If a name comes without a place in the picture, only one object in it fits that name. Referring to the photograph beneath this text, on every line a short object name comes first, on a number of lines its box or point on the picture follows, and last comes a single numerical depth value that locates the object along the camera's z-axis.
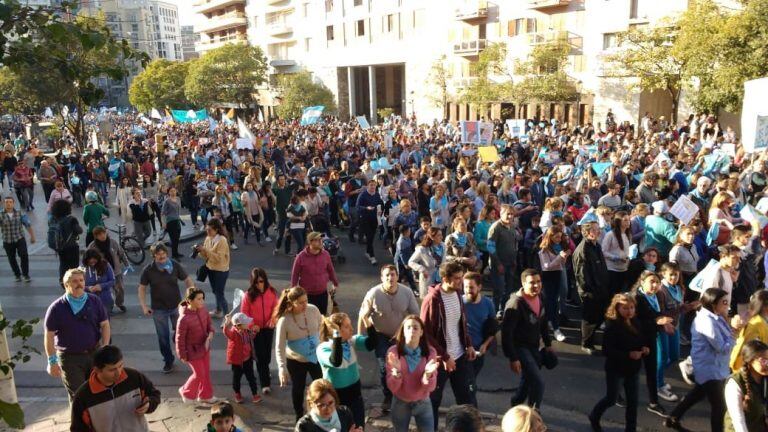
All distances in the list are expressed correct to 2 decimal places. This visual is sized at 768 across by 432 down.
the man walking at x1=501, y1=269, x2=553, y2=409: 5.52
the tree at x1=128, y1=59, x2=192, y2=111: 61.66
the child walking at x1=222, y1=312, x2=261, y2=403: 6.09
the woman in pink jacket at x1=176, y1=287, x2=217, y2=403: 6.11
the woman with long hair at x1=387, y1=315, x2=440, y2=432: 4.80
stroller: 11.88
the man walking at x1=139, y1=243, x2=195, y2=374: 7.13
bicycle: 12.15
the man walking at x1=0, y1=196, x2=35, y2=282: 10.54
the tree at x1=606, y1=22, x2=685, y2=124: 28.27
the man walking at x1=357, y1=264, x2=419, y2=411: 5.81
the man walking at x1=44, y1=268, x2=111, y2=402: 5.70
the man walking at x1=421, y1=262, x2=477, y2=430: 5.40
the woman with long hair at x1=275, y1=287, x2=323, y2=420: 5.62
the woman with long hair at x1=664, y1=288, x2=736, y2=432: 5.14
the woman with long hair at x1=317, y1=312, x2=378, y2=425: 4.97
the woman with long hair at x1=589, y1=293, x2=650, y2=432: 5.32
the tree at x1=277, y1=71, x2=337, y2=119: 51.78
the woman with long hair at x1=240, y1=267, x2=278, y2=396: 6.39
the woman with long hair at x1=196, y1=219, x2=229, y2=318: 8.38
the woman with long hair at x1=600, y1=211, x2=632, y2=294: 7.63
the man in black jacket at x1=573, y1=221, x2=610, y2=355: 7.15
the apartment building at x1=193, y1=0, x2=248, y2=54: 73.62
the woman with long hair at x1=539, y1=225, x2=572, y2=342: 7.64
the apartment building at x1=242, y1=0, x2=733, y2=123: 35.19
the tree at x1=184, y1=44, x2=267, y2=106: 55.81
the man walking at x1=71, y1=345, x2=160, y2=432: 4.23
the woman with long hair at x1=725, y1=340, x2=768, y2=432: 4.25
